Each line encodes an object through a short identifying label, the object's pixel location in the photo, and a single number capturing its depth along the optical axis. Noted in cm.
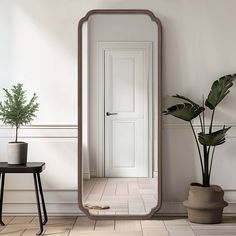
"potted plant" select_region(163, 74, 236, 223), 353
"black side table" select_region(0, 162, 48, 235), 333
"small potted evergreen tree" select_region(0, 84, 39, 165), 344
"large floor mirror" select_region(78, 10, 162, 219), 369
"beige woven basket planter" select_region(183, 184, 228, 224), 352
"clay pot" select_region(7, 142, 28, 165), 344
